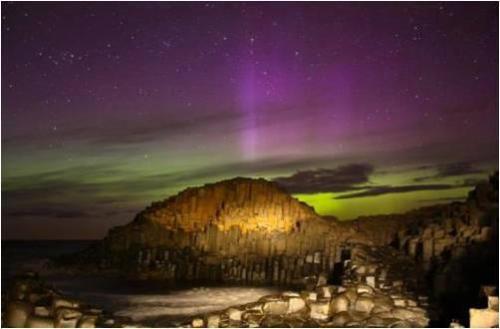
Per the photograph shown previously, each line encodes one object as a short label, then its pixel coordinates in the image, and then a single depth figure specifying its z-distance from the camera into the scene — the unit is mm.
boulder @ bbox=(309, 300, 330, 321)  9131
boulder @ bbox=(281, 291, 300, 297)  9819
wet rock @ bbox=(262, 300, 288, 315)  9219
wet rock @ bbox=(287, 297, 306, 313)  9281
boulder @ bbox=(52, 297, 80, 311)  9098
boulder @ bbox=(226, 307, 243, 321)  8883
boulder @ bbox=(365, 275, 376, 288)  11324
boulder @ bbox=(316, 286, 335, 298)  9969
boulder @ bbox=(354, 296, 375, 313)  9274
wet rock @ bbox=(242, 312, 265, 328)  8689
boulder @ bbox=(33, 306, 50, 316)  8441
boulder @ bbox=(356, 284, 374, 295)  9991
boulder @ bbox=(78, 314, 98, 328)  8281
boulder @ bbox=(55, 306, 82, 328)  8164
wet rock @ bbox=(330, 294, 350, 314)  9250
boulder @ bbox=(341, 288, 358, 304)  9503
